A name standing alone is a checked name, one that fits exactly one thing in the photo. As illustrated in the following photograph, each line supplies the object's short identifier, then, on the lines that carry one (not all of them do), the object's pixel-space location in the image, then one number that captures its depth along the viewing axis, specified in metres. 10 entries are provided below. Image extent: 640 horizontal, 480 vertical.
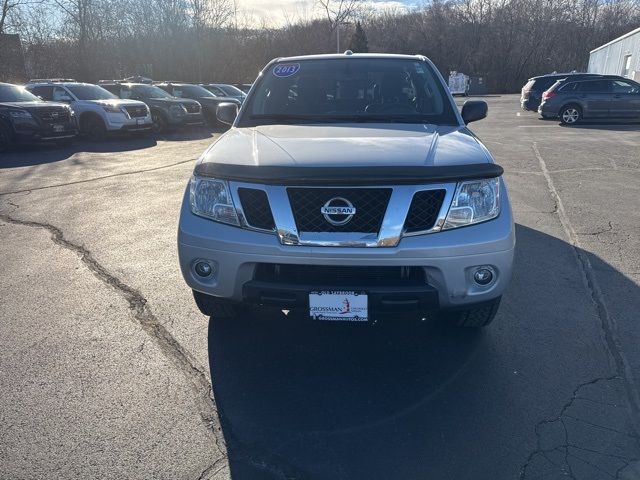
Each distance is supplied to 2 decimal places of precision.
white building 28.66
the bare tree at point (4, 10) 30.66
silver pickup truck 2.65
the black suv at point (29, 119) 12.12
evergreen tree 50.34
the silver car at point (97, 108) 14.41
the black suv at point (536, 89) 21.30
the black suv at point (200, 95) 19.00
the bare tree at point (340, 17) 53.59
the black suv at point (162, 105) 16.77
